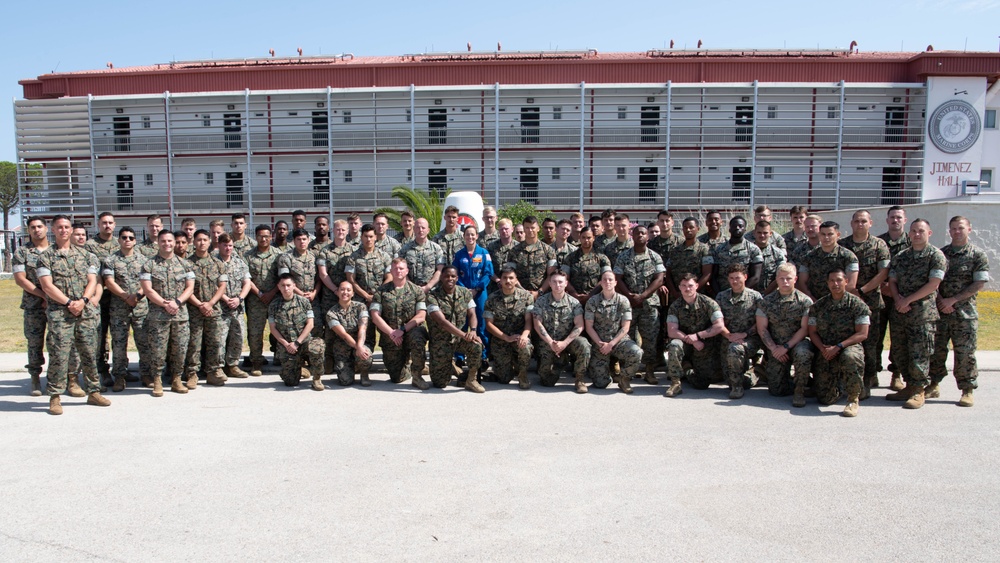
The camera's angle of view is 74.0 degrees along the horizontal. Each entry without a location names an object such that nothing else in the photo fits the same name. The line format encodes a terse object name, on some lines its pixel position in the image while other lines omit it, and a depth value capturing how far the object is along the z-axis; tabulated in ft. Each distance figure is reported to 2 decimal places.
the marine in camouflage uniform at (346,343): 25.67
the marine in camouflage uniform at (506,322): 25.85
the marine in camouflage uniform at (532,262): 28.02
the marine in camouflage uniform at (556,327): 24.91
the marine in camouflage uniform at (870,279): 23.65
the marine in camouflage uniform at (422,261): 28.66
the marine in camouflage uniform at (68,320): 21.62
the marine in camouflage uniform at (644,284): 26.45
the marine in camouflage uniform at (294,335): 25.31
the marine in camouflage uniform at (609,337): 24.61
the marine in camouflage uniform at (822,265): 23.62
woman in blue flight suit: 27.94
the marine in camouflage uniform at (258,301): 28.02
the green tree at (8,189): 204.03
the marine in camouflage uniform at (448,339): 25.20
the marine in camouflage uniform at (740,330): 23.34
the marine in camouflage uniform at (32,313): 21.93
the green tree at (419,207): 75.06
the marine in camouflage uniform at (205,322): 25.44
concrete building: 103.81
